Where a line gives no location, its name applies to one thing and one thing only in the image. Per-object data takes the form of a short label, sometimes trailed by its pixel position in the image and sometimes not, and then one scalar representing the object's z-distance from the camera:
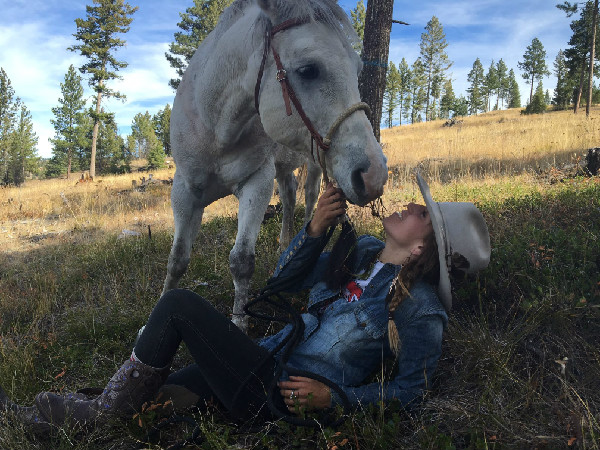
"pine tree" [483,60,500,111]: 76.00
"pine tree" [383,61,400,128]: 61.44
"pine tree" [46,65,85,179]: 45.53
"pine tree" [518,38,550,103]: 67.56
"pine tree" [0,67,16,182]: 40.50
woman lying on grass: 2.02
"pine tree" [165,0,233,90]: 32.81
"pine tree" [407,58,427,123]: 67.00
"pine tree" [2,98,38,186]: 41.72
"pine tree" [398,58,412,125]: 68.94
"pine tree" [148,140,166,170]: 44.75
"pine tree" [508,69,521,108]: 73.62
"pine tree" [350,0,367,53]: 39.78
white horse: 2.07
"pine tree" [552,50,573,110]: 41.25
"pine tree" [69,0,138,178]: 31.98
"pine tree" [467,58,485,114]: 74.62
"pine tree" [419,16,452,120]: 65.19
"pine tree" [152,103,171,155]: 52.09
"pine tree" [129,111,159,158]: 60.87
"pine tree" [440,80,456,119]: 64.19
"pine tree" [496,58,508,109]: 82.19
